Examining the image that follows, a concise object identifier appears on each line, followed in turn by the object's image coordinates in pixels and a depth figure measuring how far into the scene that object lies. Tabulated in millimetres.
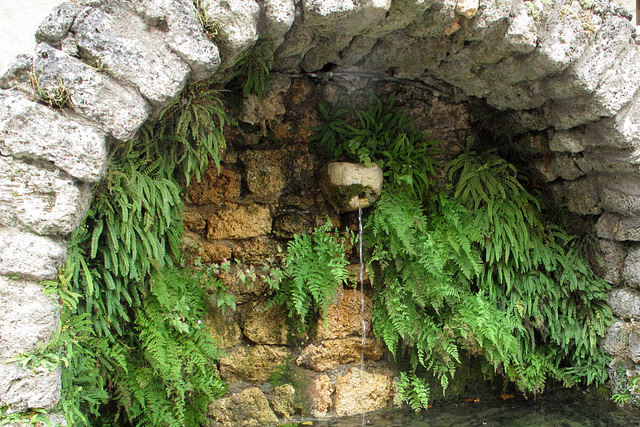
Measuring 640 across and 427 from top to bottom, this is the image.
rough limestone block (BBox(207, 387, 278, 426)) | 5430
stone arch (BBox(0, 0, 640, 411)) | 3383
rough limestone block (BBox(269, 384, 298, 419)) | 5594
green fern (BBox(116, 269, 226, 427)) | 4691
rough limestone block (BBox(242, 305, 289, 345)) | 5582
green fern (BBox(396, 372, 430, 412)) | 5650
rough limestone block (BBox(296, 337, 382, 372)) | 5723
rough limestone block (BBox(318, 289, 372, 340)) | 5773
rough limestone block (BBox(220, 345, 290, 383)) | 5527
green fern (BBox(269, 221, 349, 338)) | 5254
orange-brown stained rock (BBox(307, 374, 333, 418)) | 5699
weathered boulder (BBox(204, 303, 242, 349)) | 5500
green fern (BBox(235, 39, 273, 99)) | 4340
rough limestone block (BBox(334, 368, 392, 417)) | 5781
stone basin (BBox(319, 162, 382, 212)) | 5359
